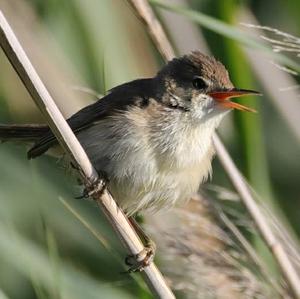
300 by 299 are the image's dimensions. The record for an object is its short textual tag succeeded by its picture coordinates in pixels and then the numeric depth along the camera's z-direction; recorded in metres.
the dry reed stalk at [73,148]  3.52
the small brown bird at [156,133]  4.75
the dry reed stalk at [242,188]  4.57
